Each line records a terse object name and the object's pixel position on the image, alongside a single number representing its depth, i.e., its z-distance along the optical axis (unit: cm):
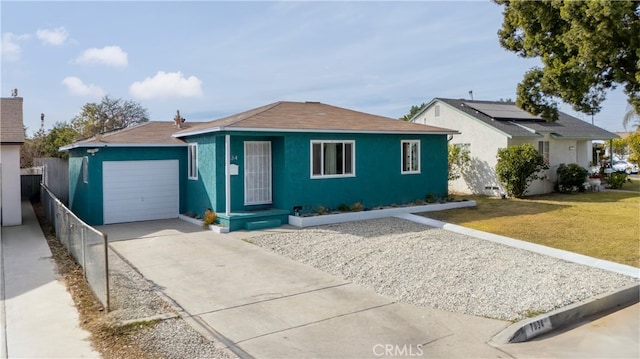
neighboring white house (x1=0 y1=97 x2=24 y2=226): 1362
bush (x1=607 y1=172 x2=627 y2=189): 2306
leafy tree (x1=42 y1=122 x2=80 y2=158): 2839
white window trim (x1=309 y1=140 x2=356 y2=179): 1366
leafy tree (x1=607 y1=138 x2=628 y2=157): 3827
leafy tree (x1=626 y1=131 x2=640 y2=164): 2814
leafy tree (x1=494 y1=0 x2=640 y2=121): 1159
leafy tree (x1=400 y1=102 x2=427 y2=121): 4356
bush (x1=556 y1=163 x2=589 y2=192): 2064
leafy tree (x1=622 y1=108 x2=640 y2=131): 3284
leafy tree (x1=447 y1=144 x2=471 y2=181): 2097
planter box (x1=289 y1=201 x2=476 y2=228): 1272
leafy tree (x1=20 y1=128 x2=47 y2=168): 2930
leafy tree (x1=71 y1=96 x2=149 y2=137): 3378
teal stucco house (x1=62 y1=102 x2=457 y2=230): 1302
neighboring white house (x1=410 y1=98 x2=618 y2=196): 1989
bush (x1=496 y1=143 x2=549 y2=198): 1828
